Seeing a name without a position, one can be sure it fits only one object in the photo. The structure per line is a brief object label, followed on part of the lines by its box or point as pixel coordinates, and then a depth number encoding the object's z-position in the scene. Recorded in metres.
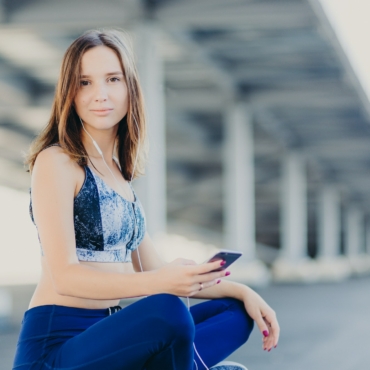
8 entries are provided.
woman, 2.41
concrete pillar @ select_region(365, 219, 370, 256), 51.25
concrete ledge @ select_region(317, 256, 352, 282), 31.76
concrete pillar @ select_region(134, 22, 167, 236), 12.30
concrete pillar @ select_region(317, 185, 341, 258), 35.16
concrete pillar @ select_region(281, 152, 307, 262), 27.66
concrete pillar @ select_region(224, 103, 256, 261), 20.09
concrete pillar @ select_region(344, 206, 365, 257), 43.19
